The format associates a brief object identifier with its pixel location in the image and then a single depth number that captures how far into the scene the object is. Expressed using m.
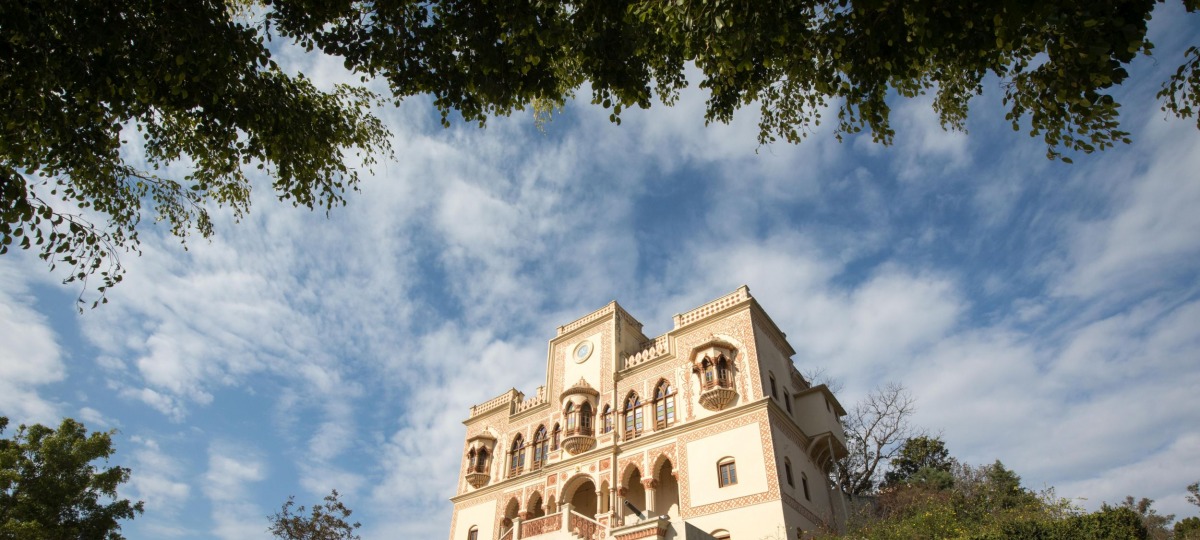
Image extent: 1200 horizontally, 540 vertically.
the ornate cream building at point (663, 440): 17.94
